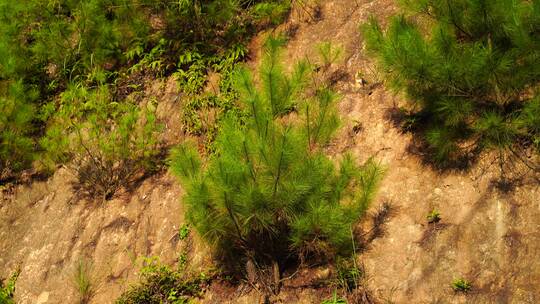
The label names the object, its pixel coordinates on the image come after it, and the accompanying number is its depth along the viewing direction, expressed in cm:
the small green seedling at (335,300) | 423
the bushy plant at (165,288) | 474
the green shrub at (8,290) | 528
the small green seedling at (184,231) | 505
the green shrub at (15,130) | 601
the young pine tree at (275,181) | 399
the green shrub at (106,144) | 568
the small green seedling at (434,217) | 439
